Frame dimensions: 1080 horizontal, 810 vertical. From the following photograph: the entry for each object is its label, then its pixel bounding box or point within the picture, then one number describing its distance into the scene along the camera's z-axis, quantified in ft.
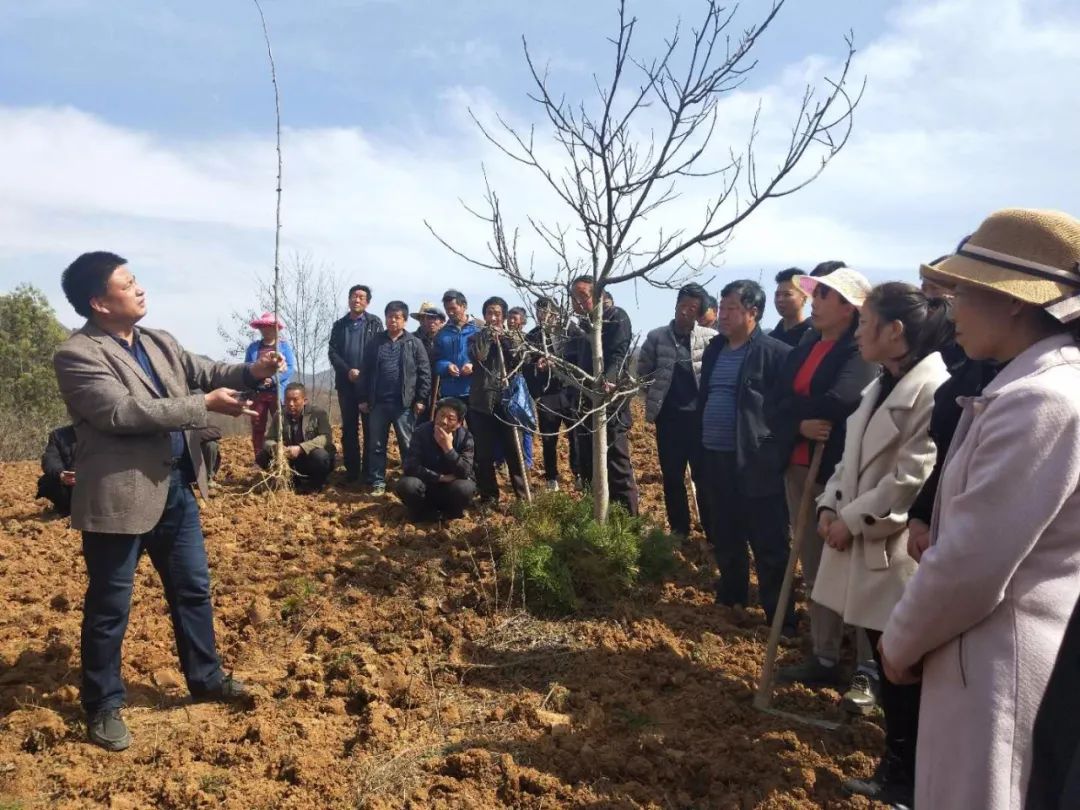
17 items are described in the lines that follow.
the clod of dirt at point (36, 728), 11.72
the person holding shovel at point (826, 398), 13.73
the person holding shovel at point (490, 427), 24.30
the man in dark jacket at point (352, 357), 28.09
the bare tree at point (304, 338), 48.52
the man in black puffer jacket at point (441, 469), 22.44
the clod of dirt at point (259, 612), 16.38
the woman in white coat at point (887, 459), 10.83
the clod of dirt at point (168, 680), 13.79
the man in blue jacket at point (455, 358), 27.12
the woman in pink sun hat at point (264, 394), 23.99
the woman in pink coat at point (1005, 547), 5.44
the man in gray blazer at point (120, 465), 11.54
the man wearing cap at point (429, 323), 30.37
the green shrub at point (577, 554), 16.39
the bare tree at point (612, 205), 15.90
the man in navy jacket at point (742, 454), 15.92
